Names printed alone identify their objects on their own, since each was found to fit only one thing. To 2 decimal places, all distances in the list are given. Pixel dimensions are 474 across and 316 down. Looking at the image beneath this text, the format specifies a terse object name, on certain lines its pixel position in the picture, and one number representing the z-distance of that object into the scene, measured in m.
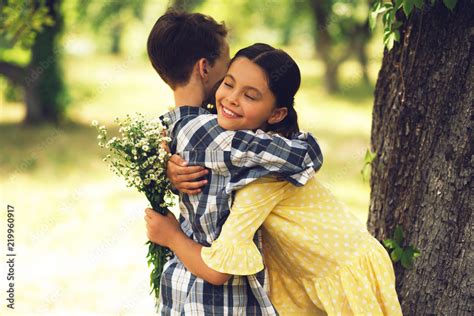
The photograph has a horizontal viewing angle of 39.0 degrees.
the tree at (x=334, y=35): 20.47
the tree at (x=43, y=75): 12.53
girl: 2.57
